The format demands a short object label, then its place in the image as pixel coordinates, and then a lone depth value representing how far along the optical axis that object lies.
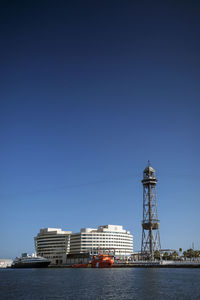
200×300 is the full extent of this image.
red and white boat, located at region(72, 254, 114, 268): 192.71
